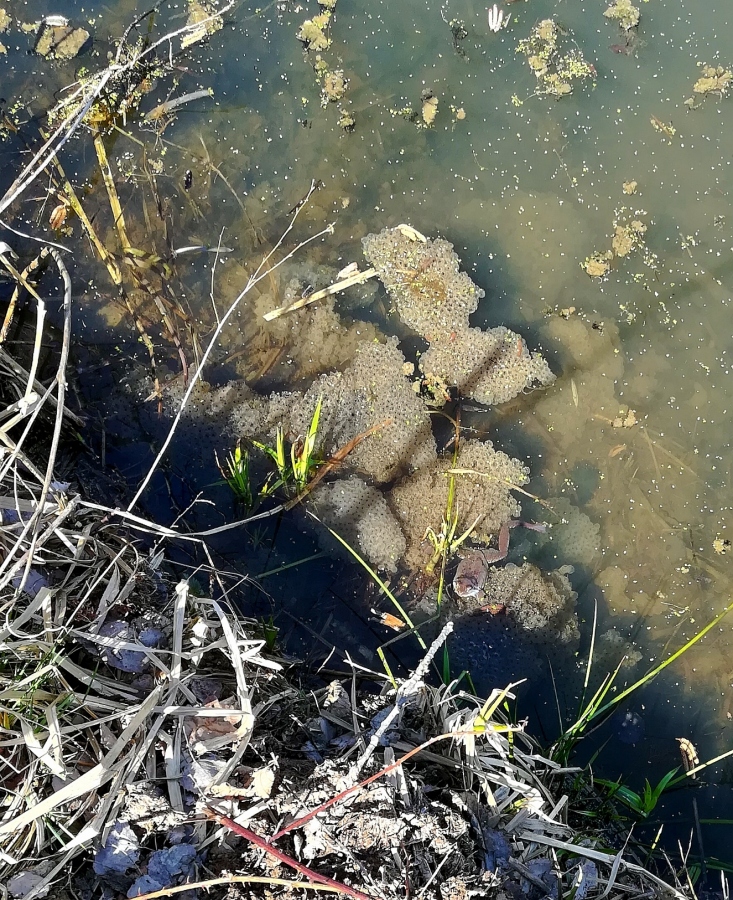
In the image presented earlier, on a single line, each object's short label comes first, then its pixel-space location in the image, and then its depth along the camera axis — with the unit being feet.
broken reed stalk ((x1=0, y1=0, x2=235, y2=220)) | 6.44
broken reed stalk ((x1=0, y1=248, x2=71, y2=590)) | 4.34
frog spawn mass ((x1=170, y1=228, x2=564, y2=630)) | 6.46
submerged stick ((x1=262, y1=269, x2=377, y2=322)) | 6.54
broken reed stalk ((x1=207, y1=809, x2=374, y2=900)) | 3.85
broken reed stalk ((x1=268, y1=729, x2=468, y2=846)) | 4.20
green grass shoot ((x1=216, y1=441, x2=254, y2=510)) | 6.04
